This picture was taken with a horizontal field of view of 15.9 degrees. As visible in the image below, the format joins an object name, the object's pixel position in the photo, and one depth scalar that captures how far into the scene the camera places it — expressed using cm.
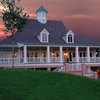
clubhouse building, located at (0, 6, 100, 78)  5381
